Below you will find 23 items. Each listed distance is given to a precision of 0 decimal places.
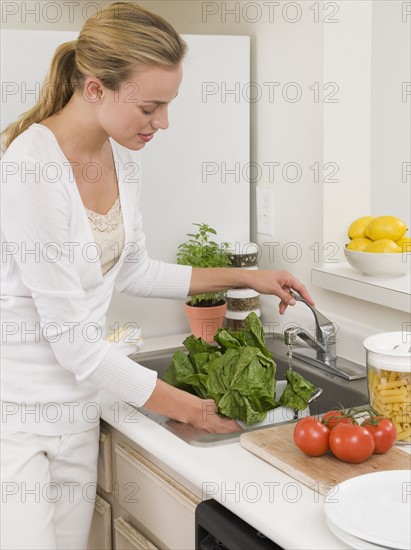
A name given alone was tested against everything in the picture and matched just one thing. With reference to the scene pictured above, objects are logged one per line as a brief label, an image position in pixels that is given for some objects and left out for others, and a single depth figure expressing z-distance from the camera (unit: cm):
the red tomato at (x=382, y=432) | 221
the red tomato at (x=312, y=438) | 220
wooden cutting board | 216
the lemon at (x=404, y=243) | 270
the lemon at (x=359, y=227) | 275
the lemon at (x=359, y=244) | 271
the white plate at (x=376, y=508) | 199
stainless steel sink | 236
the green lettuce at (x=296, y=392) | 247
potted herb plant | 288
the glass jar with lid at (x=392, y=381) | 230
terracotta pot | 288
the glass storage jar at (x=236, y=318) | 294
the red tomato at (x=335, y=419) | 223
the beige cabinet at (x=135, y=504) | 232
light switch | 299
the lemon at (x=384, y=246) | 267
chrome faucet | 264
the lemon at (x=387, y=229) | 269
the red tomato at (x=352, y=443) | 217
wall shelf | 258
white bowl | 266
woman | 227
